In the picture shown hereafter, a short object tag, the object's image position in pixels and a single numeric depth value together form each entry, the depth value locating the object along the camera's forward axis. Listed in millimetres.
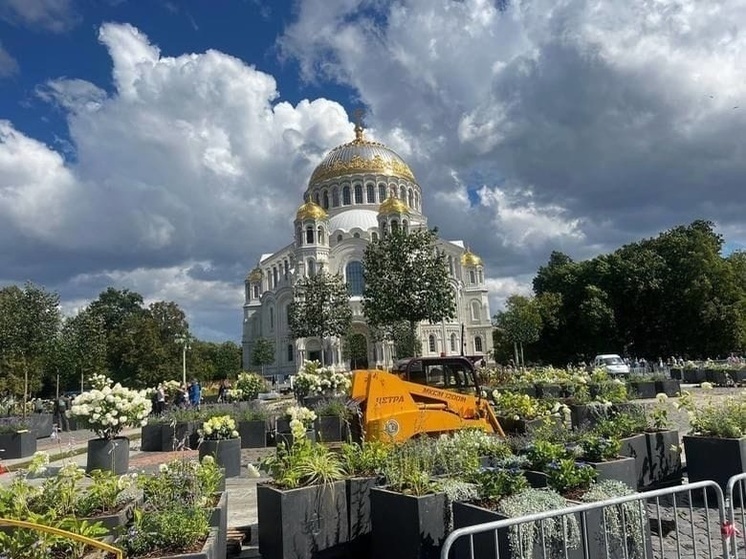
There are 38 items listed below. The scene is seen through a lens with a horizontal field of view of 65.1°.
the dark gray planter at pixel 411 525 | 4875
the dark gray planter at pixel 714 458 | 6820
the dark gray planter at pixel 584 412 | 11216
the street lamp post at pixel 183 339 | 37197
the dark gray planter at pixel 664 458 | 7551
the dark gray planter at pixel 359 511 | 5601
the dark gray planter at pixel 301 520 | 5242
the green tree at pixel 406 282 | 27984
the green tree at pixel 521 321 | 46406
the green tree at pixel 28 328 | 26238
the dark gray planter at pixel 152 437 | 14562
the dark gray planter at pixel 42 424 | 18781
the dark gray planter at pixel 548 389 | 20222
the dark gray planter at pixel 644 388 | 22594
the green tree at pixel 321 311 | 39344
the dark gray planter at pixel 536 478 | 5379
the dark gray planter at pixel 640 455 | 7309
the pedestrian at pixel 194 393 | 24094
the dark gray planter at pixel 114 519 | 4730
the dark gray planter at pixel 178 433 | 13520
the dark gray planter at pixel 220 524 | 4805
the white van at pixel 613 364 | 31312
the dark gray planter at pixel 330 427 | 13828
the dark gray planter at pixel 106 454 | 10453
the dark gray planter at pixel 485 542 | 4082
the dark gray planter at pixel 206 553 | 3896
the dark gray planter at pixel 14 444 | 14797
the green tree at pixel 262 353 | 60938
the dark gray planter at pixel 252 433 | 13992
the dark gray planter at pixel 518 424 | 10750
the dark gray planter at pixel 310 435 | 11083
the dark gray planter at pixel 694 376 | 27678
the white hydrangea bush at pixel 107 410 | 10195
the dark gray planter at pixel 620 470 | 5832
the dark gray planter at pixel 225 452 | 10055
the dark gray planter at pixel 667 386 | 22656
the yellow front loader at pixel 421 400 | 8719
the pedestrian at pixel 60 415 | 20548
